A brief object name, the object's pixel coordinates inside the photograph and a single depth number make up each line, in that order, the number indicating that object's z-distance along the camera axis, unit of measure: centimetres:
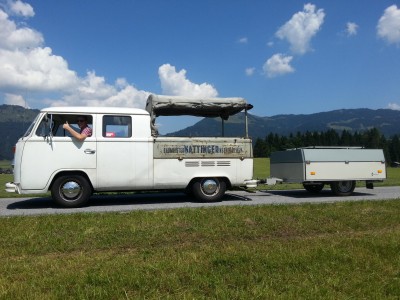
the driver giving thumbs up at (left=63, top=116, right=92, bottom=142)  984
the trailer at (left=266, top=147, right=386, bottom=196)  1241
